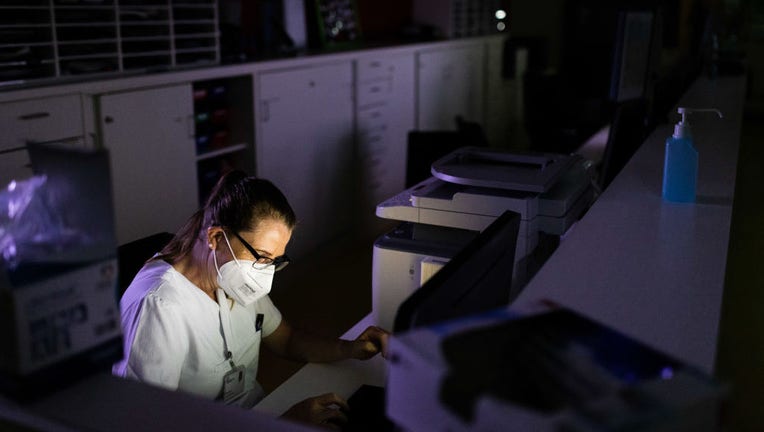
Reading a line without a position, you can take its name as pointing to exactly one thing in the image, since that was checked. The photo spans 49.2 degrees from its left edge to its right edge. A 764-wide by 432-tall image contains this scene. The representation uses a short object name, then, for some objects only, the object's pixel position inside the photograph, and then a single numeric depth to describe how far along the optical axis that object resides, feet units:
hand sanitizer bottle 6.44
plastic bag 3.75
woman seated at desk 5.79
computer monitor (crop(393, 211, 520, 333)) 3.64
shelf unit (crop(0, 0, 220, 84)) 10.27
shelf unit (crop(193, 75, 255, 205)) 13.50
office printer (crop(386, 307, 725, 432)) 2.70
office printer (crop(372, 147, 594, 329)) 6.40
